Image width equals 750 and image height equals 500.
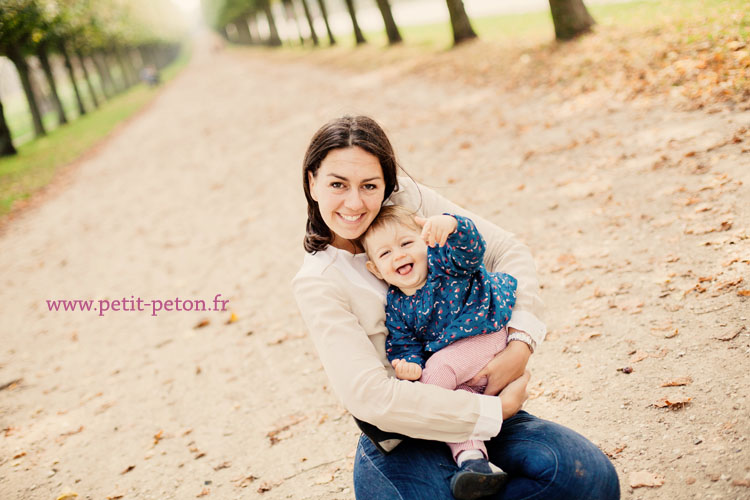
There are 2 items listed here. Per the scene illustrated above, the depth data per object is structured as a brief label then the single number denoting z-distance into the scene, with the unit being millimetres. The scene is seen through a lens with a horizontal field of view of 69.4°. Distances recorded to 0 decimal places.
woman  2182
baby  2383
